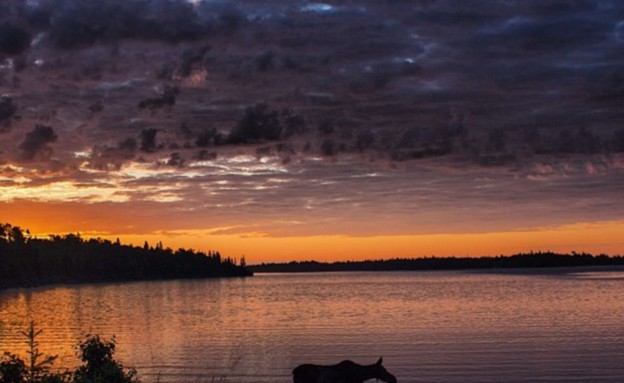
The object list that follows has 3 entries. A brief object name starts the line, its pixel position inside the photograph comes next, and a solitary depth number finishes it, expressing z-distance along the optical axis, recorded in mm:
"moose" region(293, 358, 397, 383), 26312
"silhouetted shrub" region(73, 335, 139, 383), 18672
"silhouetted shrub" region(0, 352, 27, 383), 18297
